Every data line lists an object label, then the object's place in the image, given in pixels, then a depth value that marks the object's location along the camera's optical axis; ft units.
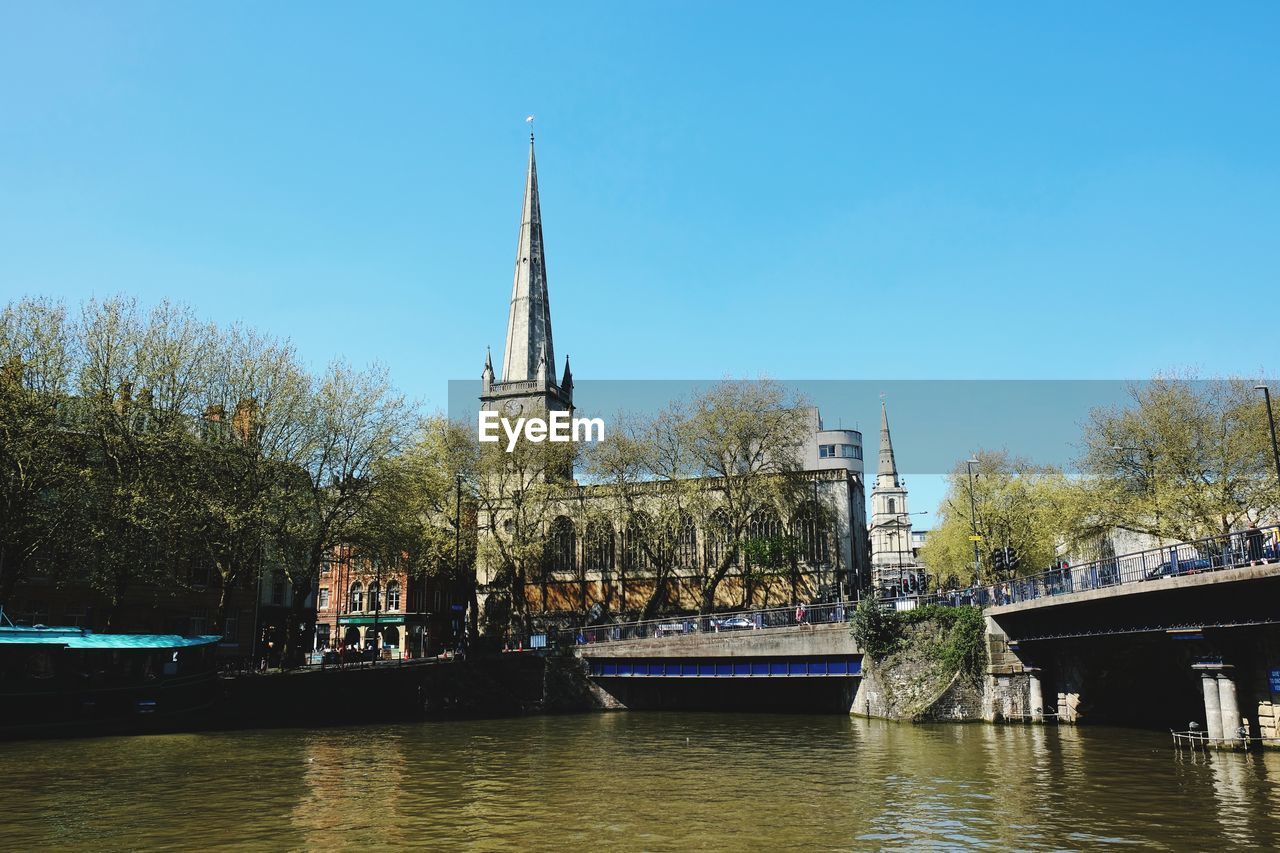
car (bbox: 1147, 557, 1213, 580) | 94.43
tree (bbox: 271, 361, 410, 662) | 139.74
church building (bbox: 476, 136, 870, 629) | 214.28
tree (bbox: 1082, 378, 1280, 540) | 148.87
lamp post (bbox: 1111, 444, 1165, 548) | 151.36
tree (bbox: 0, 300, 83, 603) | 117.50
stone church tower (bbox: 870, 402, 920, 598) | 547.08
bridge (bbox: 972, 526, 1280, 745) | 85.71
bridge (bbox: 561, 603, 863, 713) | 146.10
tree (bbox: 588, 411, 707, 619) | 198.49
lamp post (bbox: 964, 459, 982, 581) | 166.61
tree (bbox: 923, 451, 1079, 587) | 206.49
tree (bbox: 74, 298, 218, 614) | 122.62
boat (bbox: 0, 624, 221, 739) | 110.42
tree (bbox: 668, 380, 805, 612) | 199.00
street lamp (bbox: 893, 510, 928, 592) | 514.07
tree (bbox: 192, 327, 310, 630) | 132.46
